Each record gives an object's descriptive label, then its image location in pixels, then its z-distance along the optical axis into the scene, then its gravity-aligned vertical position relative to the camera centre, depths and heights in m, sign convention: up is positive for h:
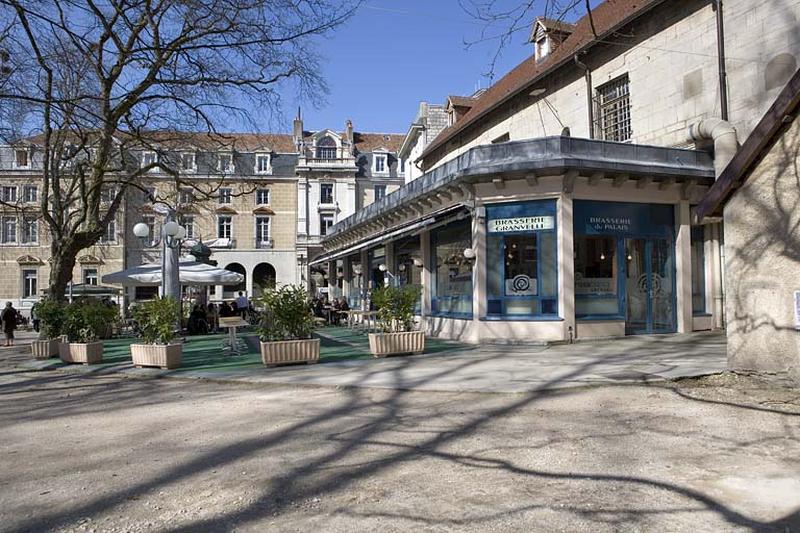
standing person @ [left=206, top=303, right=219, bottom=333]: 21.31 -0.93
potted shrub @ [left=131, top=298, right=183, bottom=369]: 11.51 -0.80
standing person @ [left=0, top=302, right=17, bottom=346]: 20.06 -0.91
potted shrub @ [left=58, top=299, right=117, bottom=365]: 12.80 -0.84
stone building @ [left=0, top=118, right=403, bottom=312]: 47.00 +6.06
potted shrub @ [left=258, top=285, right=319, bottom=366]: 11.10 -0.66
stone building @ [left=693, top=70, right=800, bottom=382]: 7.38 +0.62
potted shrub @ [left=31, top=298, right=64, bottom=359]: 14.09 -0.80
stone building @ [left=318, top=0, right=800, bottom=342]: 13.47 +2.09
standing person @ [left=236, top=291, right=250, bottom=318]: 23.11 -0.47
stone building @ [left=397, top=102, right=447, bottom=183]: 35.75 +10.12
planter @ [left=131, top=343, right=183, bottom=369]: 11.45 -1.19
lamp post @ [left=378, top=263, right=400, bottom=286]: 20.54 +0.75
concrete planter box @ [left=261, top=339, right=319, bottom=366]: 11.05 -1.13
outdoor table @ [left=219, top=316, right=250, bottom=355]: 13.10 -0.79
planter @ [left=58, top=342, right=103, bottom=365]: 12.74 -1.25
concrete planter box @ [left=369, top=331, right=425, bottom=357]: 12.00 -1.06
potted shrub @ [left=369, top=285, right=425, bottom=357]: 11.95 -0.66
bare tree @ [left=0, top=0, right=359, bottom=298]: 10.86 +4.42
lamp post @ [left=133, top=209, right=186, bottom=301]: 16.68 +0.99
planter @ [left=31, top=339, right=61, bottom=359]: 14.13 -1.27
